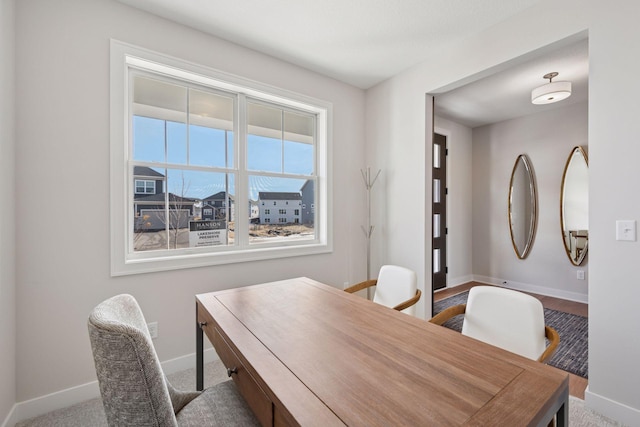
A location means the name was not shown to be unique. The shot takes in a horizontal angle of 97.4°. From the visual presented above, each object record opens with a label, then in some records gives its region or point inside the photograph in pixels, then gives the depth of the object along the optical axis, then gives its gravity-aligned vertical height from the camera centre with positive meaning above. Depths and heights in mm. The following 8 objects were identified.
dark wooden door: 4609 +21
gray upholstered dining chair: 698 -417
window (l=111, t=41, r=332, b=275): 2158 +457
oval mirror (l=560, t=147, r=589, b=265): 3835 +87
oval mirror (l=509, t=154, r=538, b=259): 4414 +85
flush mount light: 2900 +1275
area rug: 2379 -1282
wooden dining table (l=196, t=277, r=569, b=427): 716 -509
